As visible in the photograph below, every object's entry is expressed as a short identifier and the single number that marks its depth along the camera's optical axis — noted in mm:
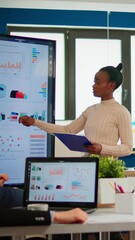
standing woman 3004
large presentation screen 2957
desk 1572
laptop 1905
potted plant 2010
